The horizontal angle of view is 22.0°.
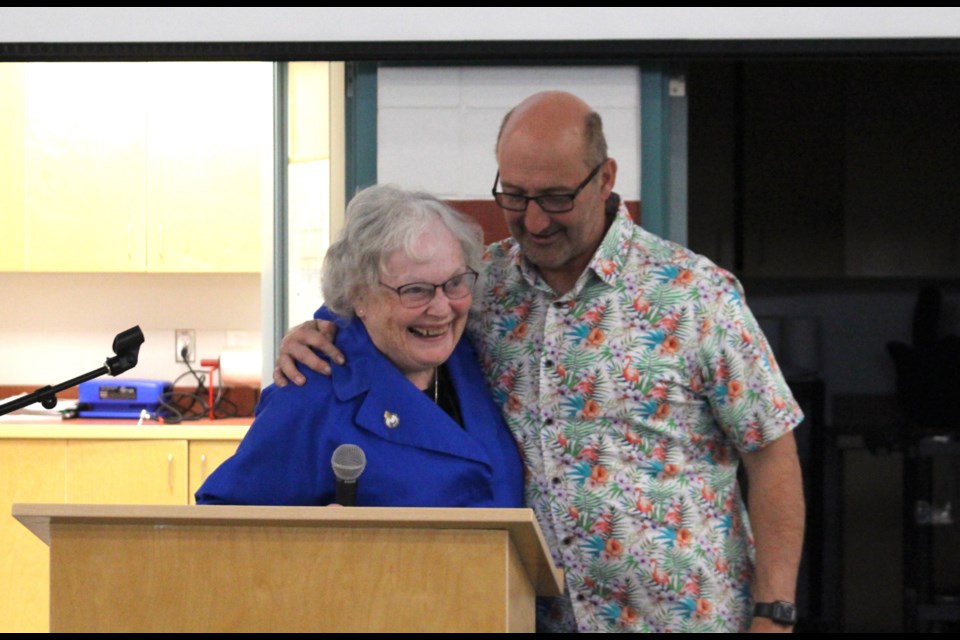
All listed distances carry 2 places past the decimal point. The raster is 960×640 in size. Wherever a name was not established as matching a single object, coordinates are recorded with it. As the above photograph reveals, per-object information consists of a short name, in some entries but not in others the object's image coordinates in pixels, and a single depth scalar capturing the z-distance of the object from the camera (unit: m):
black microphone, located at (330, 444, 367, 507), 2.83
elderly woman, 3.03
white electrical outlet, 6.04
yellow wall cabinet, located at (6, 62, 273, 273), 5.53
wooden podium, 2.70
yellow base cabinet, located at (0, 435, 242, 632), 4.96
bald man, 3.15
